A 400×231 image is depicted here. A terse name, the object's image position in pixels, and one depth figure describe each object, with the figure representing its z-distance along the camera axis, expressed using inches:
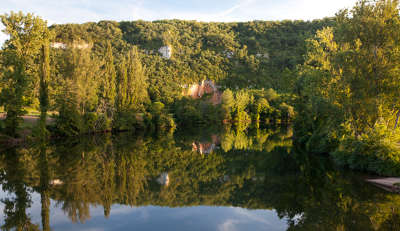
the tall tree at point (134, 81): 1838.1
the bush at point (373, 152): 624.0
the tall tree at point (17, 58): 1103.6
